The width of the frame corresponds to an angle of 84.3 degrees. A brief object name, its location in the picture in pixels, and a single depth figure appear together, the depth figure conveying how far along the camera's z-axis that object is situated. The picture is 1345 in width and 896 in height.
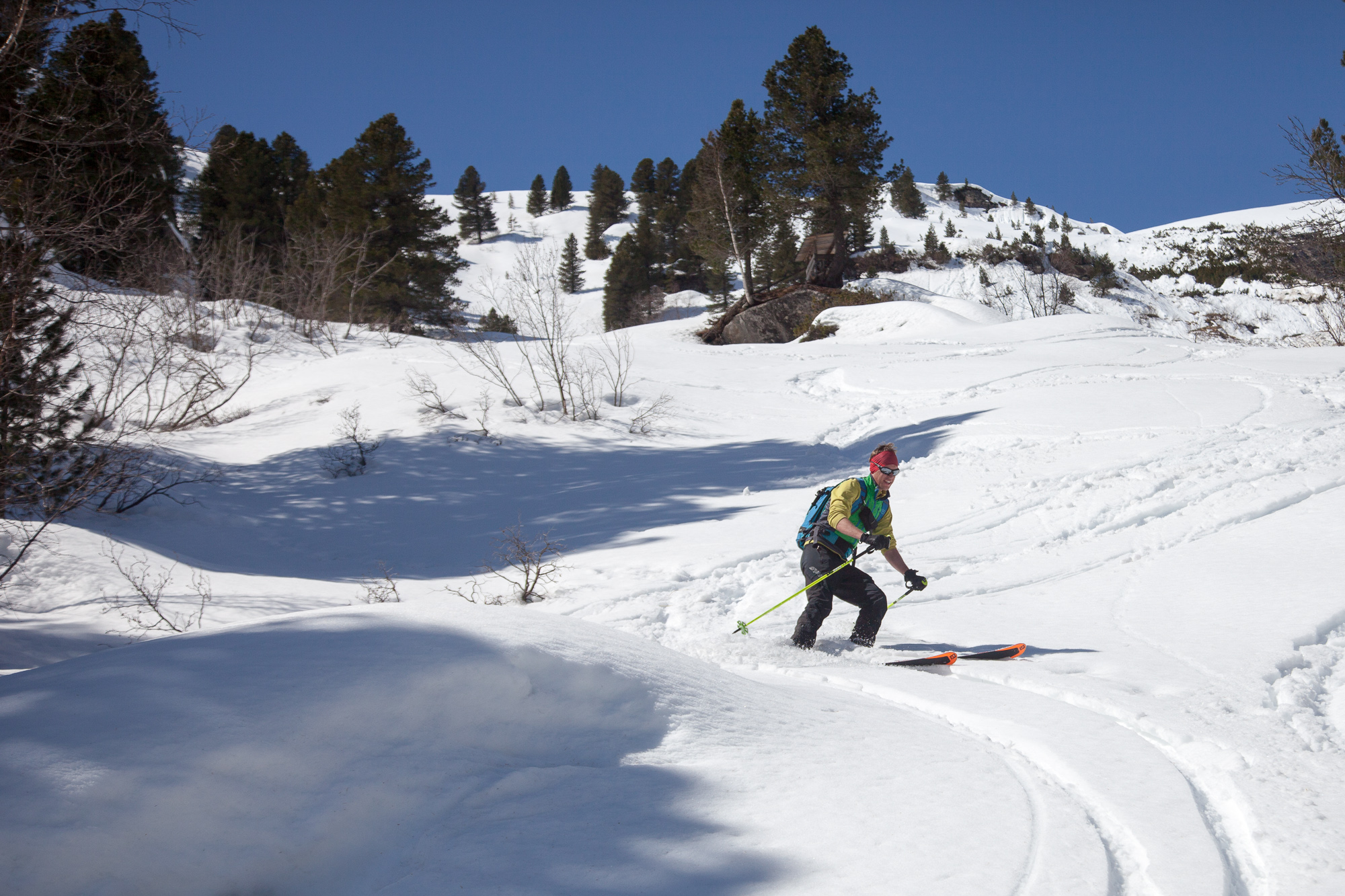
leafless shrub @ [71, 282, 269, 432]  11.54
